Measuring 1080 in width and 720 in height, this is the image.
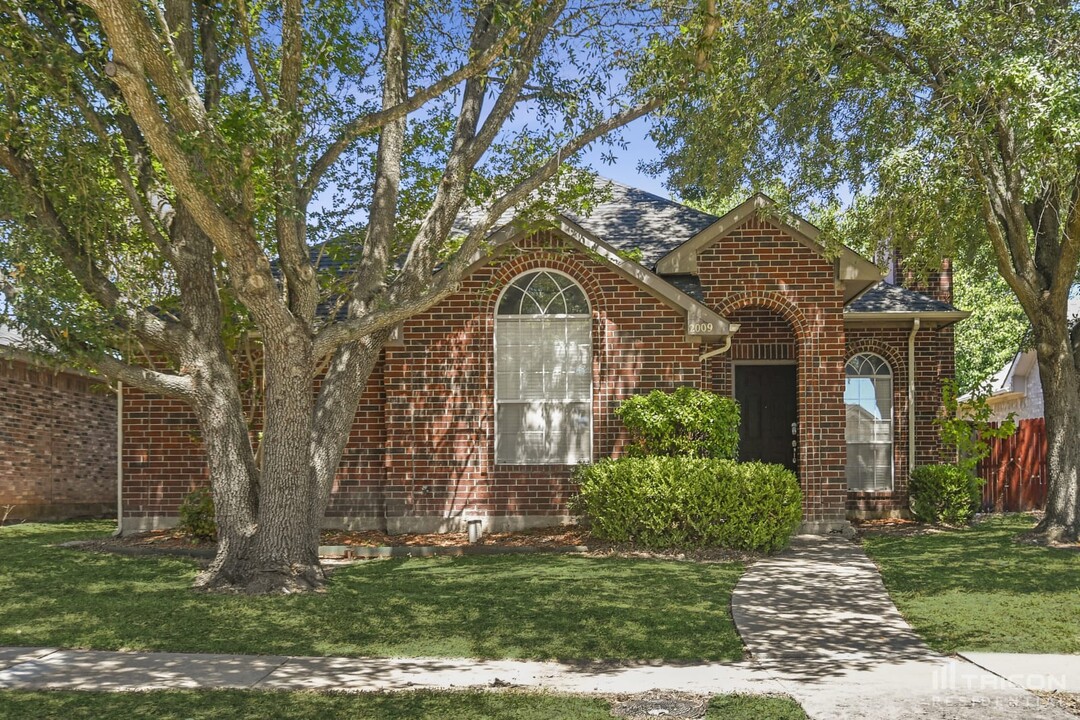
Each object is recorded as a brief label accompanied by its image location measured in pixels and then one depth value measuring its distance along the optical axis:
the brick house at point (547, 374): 13.96
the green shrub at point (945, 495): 16.08
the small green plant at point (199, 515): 13.02
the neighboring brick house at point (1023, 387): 31.81
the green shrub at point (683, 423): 13.17
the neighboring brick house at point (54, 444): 17.34
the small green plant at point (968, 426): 16.45
